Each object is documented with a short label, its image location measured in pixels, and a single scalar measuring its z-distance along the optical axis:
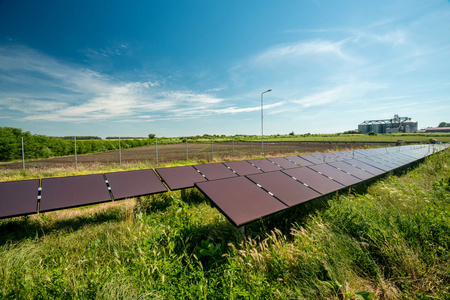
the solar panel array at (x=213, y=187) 3.75
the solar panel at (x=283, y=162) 10.84
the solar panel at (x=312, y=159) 11.93
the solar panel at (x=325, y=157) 12.21
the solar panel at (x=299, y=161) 11.16
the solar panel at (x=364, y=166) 7.87
